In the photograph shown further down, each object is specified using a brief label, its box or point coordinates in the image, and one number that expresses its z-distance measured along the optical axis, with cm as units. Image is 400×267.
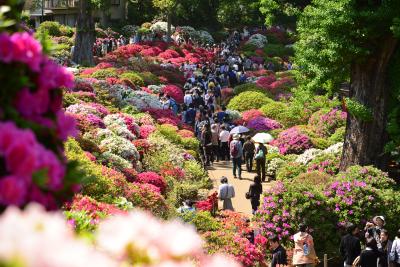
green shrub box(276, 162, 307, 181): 1936
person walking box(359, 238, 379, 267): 1045
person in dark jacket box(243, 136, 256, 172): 2089
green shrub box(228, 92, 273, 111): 3072
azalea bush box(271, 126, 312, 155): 2275
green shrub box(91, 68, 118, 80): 2942
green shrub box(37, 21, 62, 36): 4534
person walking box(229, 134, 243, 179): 1992
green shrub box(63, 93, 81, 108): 2020
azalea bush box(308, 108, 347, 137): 2414
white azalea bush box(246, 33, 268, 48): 5343
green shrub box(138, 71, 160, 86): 3204
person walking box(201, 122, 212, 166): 2198
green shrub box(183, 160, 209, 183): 1842
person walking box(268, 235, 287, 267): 1055
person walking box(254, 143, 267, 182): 1953
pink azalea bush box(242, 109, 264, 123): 2825
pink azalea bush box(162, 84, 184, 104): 3073
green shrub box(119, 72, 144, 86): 3048
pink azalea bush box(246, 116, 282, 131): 2684
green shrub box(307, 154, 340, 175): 1822
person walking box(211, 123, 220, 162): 2238
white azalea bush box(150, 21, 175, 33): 5545
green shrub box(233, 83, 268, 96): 3345
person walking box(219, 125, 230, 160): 2239
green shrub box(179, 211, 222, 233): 1307
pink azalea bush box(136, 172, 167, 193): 1589
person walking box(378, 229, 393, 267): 1076
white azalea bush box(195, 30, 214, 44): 5681
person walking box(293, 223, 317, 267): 1102
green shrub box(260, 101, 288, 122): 2825
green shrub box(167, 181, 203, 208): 1572
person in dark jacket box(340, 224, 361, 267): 1107
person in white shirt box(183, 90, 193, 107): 2698
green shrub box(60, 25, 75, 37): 4746
